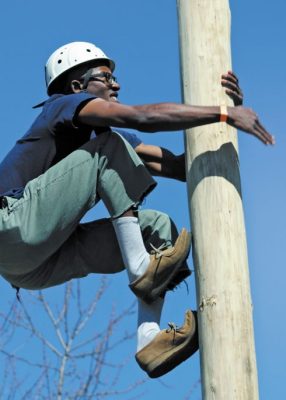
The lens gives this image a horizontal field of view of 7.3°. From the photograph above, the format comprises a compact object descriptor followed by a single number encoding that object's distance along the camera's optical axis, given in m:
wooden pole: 10.30
